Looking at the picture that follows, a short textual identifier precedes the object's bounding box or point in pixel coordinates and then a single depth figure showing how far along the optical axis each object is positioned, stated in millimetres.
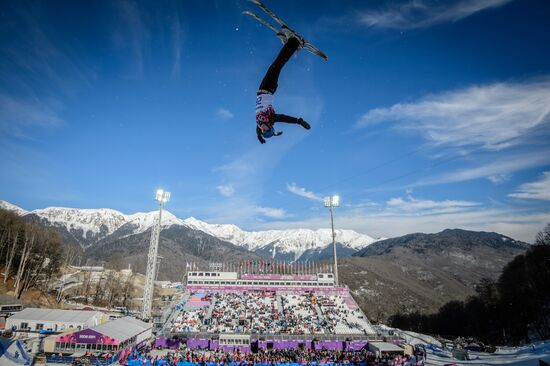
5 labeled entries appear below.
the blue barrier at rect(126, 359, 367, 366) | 25683
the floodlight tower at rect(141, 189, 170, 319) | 46219
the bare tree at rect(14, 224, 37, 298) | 49594
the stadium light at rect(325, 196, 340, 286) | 62062
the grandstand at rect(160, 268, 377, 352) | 36406
